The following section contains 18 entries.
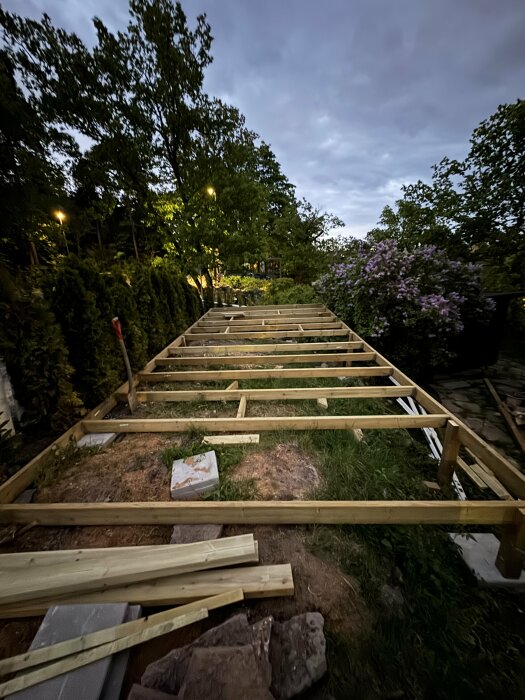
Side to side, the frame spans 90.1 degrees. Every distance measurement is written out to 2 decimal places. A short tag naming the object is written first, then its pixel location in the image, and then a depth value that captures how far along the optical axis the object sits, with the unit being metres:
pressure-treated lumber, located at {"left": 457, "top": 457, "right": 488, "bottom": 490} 2.65
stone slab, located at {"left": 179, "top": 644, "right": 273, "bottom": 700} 0.89
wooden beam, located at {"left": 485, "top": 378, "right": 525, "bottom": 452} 3.71
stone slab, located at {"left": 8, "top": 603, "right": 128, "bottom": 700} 0.93
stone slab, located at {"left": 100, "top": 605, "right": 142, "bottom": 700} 0.97
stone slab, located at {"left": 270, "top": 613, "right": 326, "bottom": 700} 1.01
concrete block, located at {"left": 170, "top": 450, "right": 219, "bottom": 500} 1.89
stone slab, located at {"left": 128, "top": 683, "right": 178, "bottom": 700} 0.89
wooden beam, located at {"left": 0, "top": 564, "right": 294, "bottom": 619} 1.24
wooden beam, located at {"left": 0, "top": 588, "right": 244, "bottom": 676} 0.99
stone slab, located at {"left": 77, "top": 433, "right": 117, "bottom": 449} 2.40
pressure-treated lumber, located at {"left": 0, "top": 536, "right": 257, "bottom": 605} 1.26
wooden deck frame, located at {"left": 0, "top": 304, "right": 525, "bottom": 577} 1.54
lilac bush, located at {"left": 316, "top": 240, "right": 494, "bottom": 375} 4.84
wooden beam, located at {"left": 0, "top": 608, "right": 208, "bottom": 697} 0.94
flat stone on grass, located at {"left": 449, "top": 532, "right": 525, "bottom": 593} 1.52
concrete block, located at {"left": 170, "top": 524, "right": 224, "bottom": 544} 1.53
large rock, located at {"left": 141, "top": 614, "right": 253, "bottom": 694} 0.96
